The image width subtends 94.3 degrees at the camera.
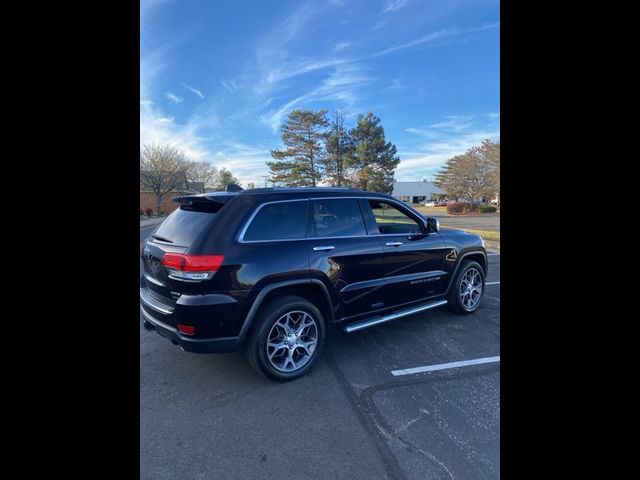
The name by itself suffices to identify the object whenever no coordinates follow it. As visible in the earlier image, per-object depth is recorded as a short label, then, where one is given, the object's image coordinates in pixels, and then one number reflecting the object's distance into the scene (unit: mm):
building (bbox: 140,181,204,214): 37156
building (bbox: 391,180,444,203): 75875
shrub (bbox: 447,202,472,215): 34500
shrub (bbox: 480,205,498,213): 34641
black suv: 2557
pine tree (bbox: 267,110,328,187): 32219
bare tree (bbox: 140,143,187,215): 34562
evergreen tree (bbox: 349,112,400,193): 32500
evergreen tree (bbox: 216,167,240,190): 60912
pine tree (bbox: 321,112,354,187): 32594
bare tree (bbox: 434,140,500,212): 35594
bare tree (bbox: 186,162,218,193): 55525
